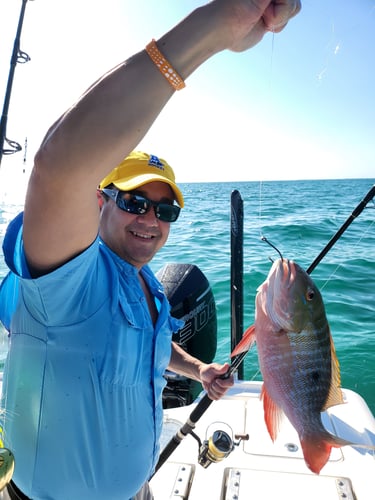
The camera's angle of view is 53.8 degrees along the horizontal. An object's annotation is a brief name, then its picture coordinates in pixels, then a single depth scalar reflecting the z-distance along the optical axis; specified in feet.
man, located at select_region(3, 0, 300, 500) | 2.89
